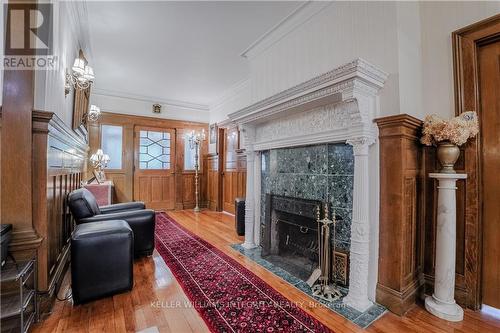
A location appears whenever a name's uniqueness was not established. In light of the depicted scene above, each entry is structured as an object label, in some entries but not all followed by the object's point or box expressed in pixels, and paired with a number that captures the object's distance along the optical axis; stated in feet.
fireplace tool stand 6.75
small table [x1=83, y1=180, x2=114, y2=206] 13.56
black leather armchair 8.13
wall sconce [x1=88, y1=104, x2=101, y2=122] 14.51
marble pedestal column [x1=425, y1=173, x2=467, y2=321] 5.93
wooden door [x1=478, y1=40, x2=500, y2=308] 5.94
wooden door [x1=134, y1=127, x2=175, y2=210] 18.90
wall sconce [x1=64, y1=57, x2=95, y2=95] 8.37
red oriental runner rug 5.49
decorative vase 5.95
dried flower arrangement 5.77
